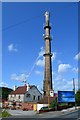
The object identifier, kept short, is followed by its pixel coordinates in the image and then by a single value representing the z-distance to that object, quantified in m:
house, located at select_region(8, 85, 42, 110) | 29.61
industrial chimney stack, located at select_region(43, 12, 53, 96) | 27.52
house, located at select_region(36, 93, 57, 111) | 23.29
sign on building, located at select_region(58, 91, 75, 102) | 22.97
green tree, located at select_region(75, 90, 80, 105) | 25.92
